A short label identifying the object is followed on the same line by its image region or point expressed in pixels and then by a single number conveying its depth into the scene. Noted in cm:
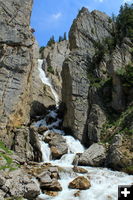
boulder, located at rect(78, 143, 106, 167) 2486
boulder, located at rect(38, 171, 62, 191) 1698
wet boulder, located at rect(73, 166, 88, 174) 2117
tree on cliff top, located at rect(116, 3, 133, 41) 4003
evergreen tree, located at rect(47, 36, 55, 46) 7516
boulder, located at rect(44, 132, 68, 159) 2731
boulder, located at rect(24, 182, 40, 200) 1511
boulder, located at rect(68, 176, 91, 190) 1739
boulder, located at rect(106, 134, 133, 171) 2278
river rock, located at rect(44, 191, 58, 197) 1635
